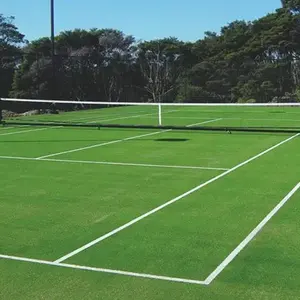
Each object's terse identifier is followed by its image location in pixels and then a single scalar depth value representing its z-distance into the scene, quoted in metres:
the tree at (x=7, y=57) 43.47
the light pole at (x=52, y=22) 28.62
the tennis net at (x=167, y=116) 21.70
